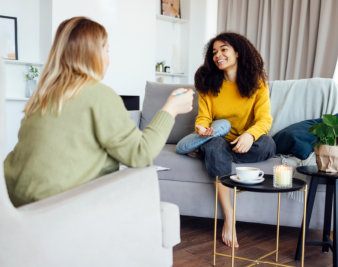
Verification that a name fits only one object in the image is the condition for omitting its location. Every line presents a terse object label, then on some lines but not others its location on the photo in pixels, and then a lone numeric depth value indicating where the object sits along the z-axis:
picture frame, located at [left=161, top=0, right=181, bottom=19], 4.83
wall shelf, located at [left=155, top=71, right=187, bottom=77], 4.73
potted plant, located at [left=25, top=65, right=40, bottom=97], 3.69
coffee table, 1.35
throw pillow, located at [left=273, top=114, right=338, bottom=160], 2.01
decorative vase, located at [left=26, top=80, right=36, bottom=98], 3.69
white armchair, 0.73
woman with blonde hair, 0.90
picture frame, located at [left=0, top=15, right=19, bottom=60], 3.63
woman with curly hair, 1.91
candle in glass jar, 1.40
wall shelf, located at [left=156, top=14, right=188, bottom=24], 4.75
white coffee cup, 1.44
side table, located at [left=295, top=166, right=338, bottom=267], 1.55
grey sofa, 1.92
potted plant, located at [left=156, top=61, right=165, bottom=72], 4.79
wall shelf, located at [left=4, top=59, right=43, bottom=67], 3.58
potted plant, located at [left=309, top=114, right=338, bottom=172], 1.54
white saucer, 1.43
